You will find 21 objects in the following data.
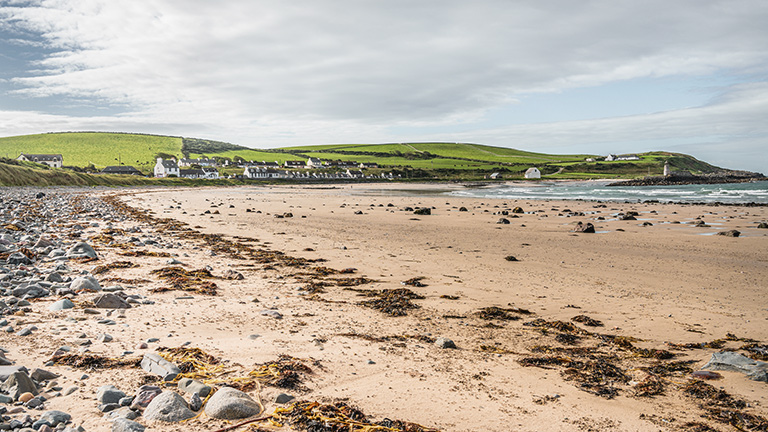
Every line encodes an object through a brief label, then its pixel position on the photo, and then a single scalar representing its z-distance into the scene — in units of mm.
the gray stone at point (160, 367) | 4474
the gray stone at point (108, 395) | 3836
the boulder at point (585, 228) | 20281
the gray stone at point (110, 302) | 6637
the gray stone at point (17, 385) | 3695
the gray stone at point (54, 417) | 3371
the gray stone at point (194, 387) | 4125
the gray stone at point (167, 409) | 3668
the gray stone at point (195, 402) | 3908
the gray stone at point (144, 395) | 3824
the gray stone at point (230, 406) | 3811
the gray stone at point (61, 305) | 6318
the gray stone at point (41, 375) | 4059
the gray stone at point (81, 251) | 10465
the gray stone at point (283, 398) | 4191
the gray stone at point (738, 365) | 5152
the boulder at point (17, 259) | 8826
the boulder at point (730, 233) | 18078
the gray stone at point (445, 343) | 6078
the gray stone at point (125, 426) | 3402
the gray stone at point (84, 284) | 7391
